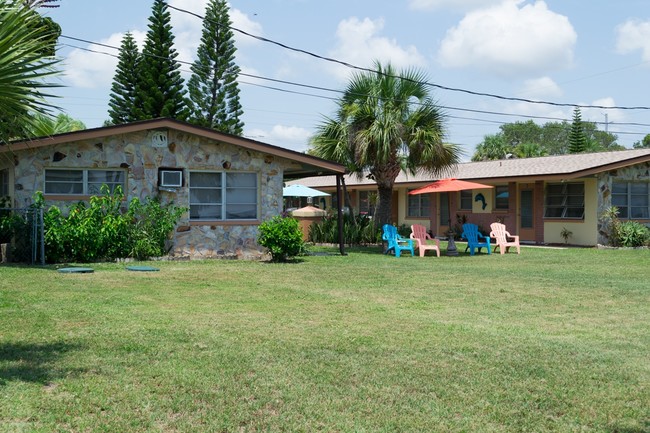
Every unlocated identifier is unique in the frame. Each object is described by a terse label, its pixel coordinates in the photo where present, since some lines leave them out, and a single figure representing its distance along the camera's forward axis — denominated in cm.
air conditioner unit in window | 1742
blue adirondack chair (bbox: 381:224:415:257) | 2036
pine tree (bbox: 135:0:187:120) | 3416
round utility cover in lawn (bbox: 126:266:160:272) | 1455
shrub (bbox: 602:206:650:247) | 2353
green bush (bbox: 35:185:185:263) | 1571
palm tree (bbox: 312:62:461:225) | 2114
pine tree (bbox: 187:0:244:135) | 3669
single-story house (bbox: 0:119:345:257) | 1639
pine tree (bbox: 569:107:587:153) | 4512
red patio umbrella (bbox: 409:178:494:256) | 2255
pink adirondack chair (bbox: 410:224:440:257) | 2041
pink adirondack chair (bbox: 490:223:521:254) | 2152
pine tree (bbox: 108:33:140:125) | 3469
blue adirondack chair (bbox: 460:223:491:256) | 2145
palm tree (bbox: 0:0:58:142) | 671
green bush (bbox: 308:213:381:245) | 2397
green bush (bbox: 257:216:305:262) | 1705
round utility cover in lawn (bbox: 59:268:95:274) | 1380
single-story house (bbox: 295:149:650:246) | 2438
